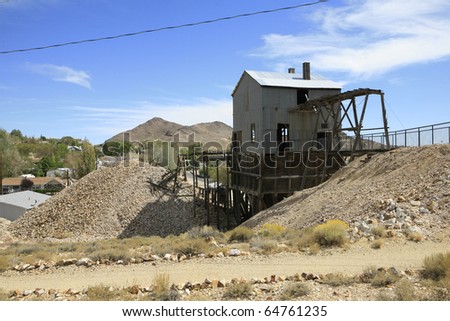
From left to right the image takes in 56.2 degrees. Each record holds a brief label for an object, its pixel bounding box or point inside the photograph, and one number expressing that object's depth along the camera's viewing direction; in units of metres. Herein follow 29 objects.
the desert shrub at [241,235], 15.05
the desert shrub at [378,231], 12.48
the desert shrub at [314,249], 11.60
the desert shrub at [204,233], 15.26
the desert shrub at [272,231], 14.86
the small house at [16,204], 39.81
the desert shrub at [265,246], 12.11
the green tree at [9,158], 80.25
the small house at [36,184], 66.69
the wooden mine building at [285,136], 26.83
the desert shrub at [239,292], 8.13
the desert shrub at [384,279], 8.42
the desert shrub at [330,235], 12.23
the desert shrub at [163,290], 8.05
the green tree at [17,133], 159.11
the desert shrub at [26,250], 14.73
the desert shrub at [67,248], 15.21
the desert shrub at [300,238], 12.38
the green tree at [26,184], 66.69
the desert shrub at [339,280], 8.57
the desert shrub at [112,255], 12.28
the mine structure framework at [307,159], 24.69
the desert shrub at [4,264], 11.82
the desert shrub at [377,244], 11.59
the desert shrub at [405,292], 7.37
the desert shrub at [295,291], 7.95
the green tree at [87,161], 60.94
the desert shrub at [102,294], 8.30
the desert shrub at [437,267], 8.40
